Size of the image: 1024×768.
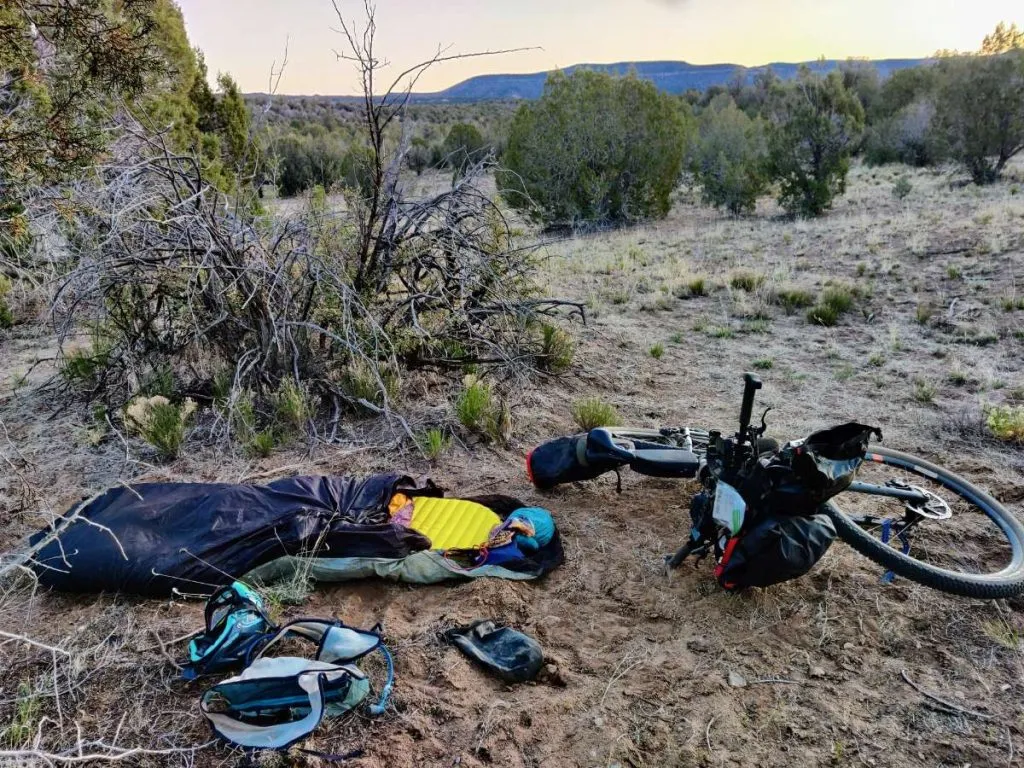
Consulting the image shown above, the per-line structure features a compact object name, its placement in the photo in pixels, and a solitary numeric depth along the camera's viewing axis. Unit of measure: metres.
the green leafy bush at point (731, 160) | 15.31
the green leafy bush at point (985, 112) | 15.19
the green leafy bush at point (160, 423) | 4.09
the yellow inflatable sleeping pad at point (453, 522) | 3.07
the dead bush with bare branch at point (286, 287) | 4.22
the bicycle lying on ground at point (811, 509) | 2.47
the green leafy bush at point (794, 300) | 7.57
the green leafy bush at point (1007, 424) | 3.94
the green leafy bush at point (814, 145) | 14.15
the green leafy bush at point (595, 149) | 14.06
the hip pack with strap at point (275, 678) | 2.01
